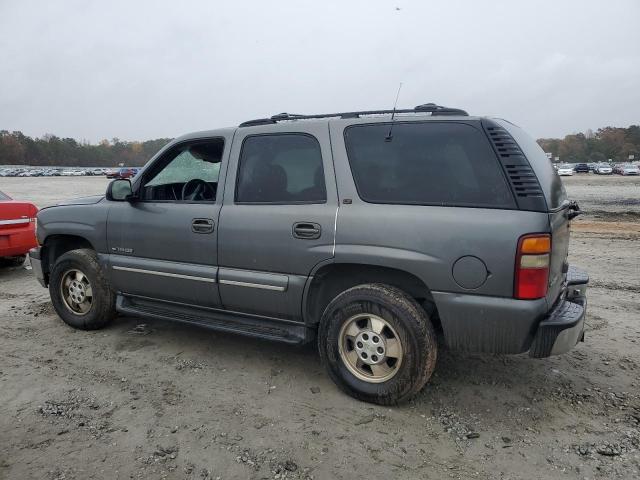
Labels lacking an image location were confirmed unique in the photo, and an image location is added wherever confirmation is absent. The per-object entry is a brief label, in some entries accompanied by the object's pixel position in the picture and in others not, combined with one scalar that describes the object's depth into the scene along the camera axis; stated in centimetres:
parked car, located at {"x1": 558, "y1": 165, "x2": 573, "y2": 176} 5121
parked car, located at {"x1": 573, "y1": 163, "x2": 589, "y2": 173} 6356
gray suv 290
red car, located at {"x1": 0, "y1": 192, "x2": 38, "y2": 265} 691
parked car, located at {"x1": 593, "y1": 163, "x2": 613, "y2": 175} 5625
